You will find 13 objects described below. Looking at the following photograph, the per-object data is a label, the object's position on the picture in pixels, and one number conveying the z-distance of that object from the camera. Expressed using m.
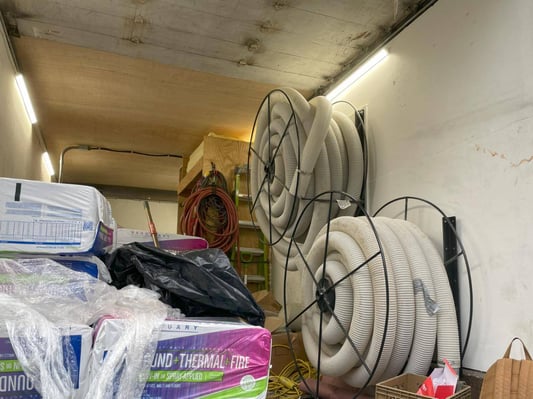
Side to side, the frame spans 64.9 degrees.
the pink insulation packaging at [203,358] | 1.10
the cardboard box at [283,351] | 2.76
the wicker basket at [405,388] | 1.52
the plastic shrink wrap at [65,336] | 1.01
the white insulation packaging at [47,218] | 1.44
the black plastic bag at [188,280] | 1.49
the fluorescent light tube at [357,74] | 2.74
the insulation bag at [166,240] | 2.54
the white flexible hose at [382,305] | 1.82
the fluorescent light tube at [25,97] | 3.26
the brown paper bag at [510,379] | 1.39
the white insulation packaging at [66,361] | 1.00
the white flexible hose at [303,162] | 2.59
